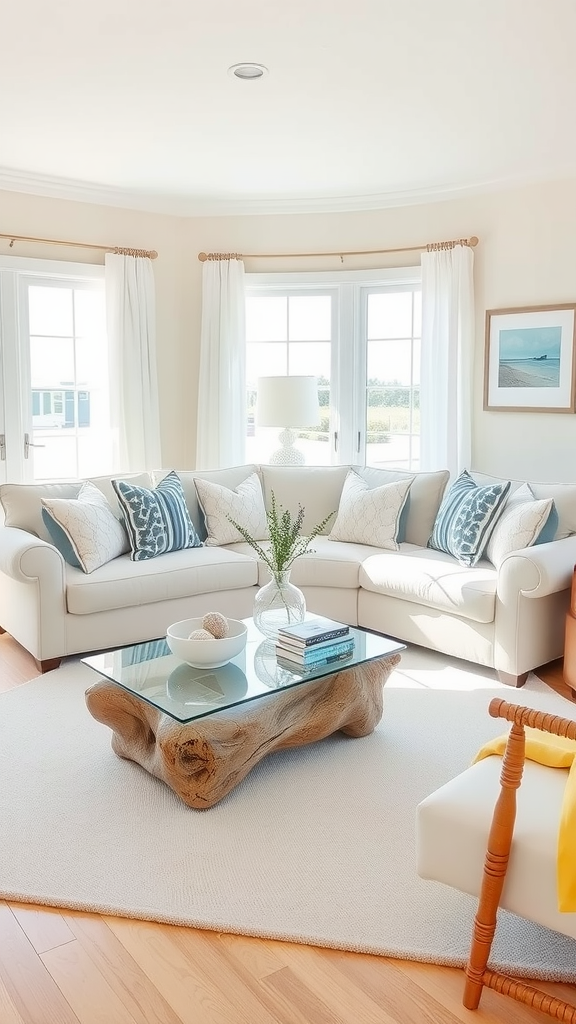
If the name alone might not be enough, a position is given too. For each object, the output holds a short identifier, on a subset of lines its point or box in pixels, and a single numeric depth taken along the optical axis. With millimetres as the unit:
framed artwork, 5020
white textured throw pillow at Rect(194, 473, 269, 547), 4891
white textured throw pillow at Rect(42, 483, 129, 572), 4215
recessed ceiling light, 3457
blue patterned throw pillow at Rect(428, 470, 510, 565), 4285
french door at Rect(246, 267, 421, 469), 5828
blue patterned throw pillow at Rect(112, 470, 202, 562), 4453
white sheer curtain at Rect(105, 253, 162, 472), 5691
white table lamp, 5402
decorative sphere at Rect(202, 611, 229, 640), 3000
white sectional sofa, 3914
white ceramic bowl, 2936
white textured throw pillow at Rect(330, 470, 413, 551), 4750
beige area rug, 2186
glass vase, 3299
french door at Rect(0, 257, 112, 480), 5355
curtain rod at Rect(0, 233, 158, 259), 5293
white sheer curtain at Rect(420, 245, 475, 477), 5398
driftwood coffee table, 2705
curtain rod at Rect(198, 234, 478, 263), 5387
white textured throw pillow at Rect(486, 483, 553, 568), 4039
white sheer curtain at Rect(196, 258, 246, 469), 5953
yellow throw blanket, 1748
